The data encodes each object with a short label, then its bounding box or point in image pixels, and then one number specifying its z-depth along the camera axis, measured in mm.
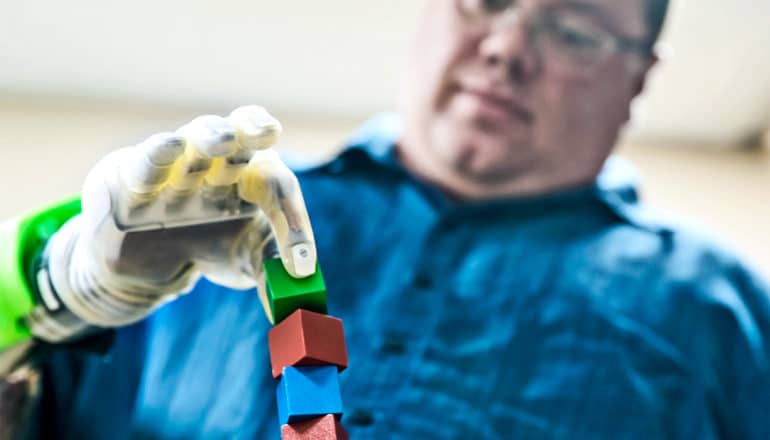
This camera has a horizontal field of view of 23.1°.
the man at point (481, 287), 1007
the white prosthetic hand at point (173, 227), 858
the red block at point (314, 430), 831
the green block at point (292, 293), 861
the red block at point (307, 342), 848
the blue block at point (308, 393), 836
